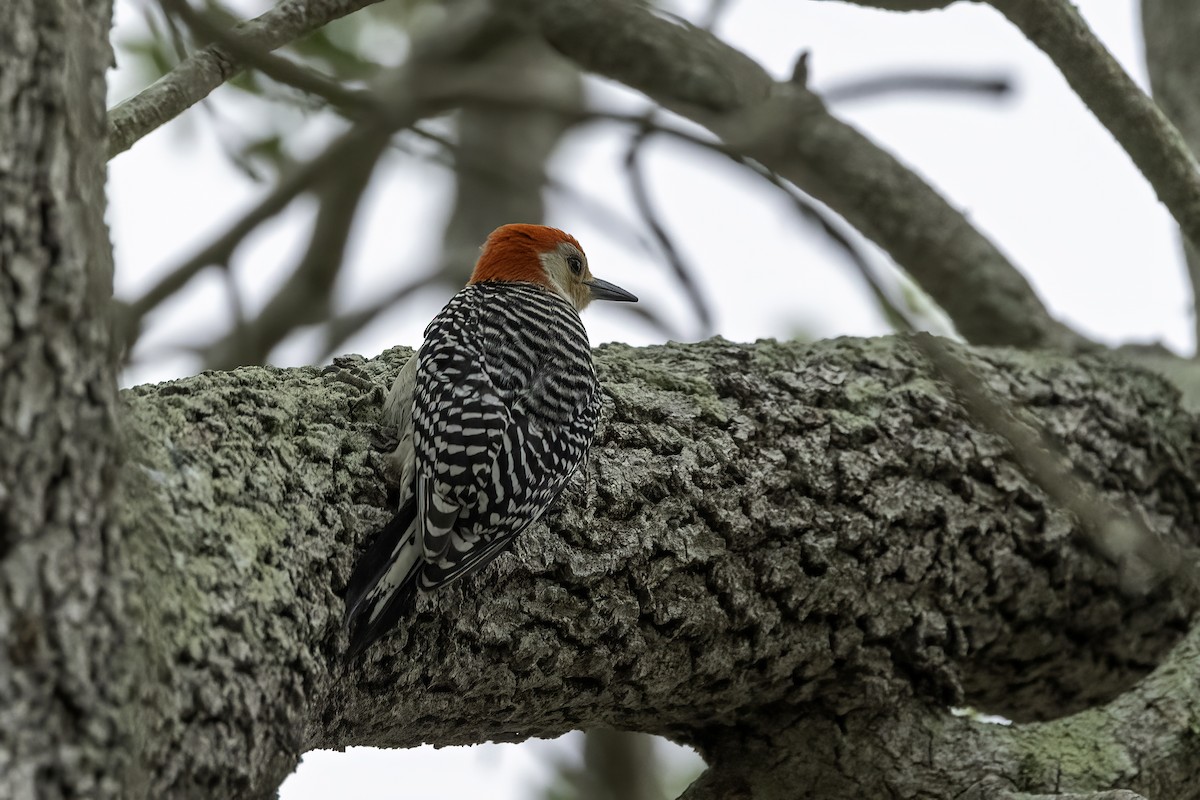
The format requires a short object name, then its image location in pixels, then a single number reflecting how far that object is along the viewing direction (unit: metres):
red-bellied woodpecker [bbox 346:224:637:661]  10.54
